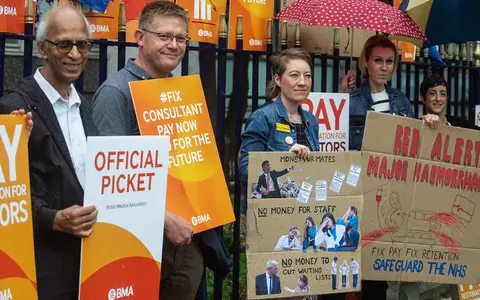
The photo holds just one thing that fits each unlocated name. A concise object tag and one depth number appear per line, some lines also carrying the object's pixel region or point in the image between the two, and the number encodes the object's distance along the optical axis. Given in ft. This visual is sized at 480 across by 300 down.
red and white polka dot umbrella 18.54
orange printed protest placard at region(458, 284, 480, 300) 20.33
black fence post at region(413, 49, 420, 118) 24.37
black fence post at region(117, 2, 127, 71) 17.11
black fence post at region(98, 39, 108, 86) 17.03
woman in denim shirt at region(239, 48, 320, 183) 16.40
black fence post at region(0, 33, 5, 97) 15.56
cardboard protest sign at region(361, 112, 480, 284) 17.71
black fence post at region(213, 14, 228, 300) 18.78
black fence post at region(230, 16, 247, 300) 19.31
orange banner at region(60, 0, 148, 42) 17.43
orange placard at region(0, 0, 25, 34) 15.64
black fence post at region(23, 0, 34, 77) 15.78
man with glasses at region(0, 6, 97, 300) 12.19
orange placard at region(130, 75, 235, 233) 14.64
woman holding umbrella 19.53
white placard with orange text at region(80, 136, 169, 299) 12.43
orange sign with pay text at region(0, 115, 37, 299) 11.00
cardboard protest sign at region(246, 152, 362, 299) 15.80
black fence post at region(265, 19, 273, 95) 19.85
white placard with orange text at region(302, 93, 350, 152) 19.13
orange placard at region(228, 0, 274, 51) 19.44
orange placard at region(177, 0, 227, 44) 18.47
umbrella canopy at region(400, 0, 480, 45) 21.62
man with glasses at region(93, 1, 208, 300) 14.30
